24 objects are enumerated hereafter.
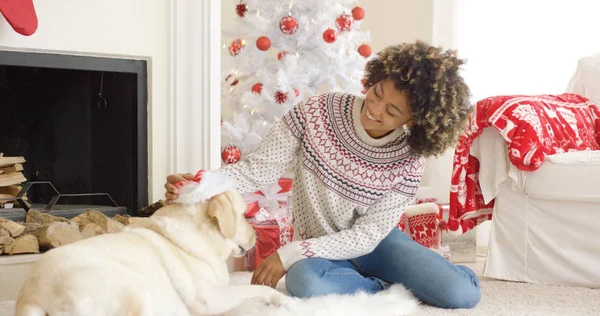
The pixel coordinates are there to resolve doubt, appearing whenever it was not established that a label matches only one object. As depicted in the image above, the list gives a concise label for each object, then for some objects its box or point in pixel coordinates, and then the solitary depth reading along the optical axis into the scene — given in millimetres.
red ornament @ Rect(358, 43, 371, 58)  3797
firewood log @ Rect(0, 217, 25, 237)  2340
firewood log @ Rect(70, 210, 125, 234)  2475
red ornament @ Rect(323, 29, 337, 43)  3600
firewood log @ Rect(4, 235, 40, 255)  2336
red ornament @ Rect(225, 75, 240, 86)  3684
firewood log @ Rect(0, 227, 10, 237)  2322
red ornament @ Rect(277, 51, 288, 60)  3670
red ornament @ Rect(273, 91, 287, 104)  3518
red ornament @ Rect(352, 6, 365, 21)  3789
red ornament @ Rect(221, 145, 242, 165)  3352
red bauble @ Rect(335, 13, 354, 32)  3684
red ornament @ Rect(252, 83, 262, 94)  3572
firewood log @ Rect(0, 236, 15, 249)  2316
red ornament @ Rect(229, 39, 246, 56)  3670
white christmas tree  3553
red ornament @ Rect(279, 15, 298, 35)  3566
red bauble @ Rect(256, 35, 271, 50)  3551
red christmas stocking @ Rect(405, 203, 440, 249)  3062
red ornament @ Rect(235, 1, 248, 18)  3623
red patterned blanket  2691
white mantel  2604
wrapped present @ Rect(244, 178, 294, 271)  2926
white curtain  3848
